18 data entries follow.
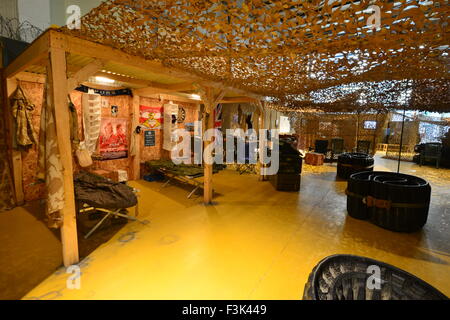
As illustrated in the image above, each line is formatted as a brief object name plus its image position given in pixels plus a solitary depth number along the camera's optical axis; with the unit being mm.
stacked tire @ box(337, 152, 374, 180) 7199
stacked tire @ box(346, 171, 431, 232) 3672
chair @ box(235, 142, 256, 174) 8627
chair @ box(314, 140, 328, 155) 11141
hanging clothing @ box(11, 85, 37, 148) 4375
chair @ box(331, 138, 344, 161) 11359
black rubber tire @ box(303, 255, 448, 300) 1512
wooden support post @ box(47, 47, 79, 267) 2516
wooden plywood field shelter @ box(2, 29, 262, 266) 2537
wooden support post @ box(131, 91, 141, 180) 6652
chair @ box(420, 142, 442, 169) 9789
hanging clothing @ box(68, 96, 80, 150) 3921
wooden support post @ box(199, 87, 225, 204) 4918
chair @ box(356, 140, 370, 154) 10812
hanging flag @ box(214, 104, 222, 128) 10914
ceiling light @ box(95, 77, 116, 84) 5534
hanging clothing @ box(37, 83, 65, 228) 2531
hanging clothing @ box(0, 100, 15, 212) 4465
